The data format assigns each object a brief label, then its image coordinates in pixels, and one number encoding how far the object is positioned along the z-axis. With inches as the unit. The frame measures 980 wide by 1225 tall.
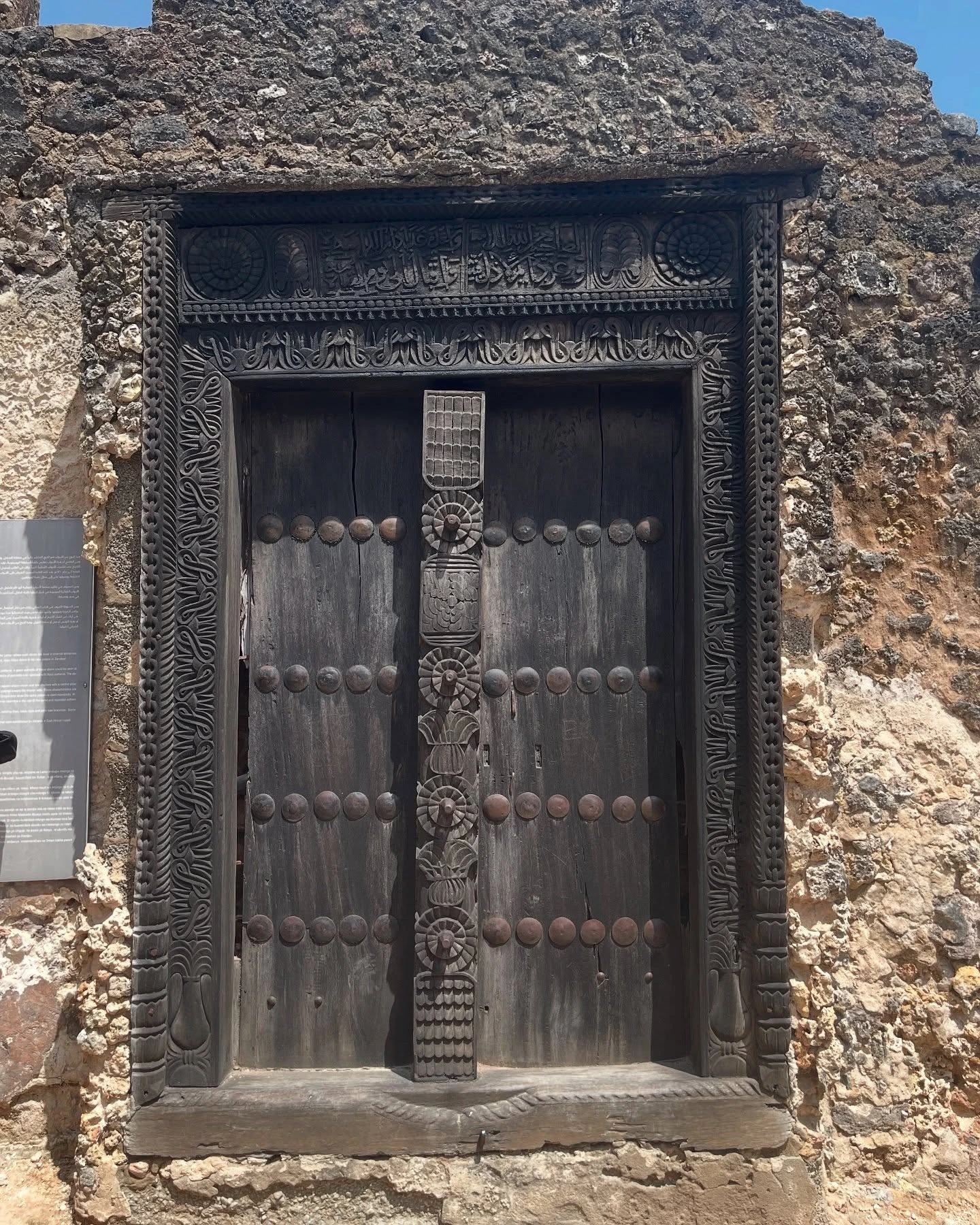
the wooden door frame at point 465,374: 85.7
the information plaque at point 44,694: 88.7
